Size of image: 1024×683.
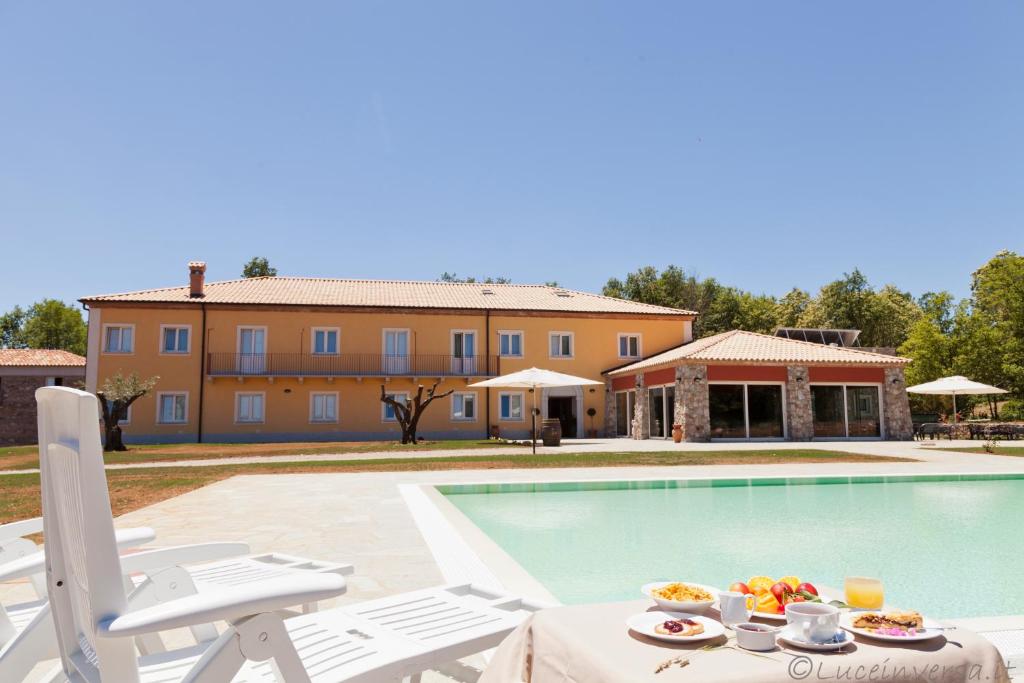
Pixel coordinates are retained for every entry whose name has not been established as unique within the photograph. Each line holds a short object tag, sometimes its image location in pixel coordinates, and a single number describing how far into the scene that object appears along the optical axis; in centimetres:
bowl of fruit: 166
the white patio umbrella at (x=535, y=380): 1962
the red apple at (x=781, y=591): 169
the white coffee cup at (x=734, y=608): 155
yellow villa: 2530
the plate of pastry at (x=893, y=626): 146
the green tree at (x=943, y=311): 4262
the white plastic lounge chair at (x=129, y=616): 129
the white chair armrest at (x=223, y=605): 122
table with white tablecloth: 134
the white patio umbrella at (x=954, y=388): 2168
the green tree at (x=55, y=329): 5466
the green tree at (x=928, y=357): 3597
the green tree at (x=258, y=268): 4962
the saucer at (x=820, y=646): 141
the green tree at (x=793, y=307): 4978
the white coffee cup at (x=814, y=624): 143
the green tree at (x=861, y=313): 4672
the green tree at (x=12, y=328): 5793
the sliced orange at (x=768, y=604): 166
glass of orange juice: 168
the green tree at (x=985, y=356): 3353
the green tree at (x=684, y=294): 4719
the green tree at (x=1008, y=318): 3259
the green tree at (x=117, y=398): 1952
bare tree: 2125
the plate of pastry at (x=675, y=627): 146
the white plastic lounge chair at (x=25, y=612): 165
